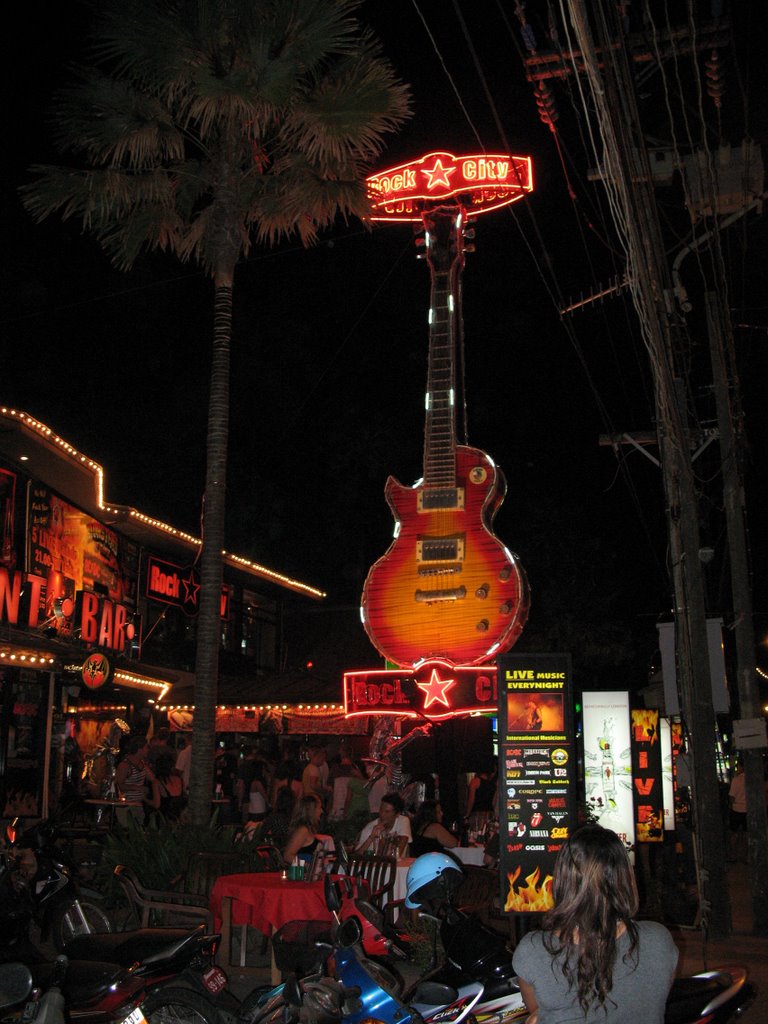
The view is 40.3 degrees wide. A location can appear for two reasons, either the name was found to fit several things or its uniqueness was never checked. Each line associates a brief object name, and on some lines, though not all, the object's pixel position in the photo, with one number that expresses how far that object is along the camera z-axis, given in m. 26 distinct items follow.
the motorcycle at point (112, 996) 6.20
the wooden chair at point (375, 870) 10.37
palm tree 12.25
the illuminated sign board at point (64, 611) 16.12
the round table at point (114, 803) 15.16
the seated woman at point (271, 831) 11.65
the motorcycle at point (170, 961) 6.55
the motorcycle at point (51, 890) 9.36
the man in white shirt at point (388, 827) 11.72
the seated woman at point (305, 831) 9.88
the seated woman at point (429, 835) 10.62
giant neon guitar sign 15.05
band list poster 10.48
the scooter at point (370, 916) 5.36
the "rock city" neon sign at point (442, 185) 17.33
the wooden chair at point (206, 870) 10.48
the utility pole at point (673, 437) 7.10
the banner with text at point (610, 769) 16.17
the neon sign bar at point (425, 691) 14.95
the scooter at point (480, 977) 5.17
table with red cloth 8.89
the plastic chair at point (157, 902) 9.05
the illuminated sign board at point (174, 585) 23.67
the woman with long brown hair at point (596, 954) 3.37
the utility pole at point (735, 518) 14.62
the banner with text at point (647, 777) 16.39
